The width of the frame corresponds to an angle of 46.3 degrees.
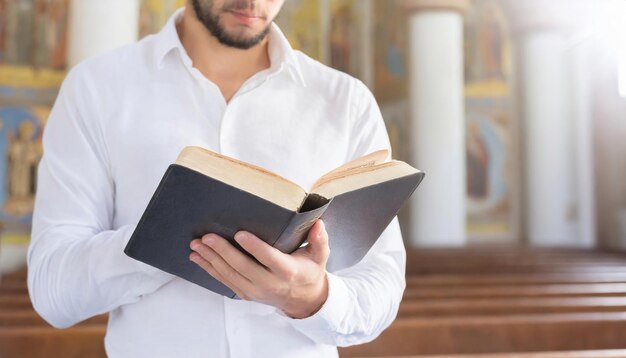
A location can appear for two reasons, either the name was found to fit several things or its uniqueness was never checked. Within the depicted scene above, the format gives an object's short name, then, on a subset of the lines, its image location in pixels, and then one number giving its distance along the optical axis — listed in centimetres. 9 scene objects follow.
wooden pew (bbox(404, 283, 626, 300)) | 481
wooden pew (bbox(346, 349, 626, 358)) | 238
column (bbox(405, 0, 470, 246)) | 1116
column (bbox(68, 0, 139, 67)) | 771
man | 145
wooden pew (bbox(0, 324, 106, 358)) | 284
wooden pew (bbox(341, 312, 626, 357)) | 319
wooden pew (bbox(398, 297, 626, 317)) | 397
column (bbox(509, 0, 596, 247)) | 1234
